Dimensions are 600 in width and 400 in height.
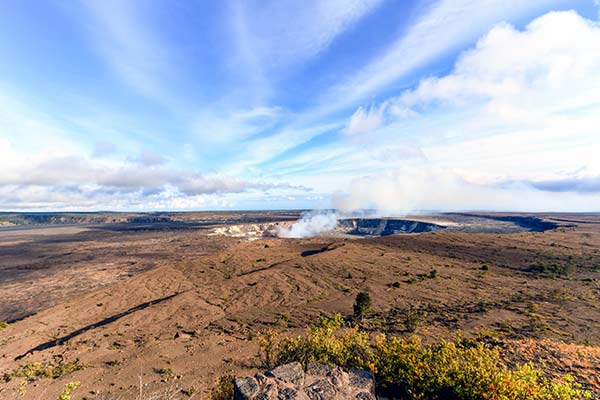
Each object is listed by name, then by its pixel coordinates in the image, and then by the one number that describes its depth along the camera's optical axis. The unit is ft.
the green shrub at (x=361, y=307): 61.22
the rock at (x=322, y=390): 20.42
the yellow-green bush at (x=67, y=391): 17.37
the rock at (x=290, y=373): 22.20
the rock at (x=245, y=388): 20.21
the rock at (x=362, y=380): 21.93
